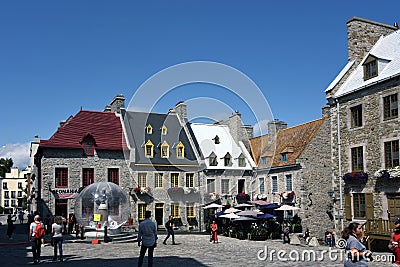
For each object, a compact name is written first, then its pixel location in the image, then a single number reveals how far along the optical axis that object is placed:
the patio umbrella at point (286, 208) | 30.86
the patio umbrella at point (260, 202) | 32.81
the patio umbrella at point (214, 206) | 34.32
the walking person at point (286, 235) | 26.75
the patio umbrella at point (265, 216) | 29.22
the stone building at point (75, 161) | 33.84
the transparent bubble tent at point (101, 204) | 25.75
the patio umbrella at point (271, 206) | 32.38
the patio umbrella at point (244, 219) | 29.04
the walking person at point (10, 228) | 26.90
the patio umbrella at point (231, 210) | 31.15
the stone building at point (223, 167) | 38.41
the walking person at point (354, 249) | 8.09
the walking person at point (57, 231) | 15.90
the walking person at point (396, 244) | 10.55
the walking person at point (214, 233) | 25.39
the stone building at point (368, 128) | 22.80
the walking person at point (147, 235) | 11.66
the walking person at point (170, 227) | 24.03
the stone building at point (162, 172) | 36.84
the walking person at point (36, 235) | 15.10
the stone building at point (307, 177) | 31.23
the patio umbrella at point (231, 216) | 29.78
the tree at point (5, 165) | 103.19
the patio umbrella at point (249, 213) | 29.23
